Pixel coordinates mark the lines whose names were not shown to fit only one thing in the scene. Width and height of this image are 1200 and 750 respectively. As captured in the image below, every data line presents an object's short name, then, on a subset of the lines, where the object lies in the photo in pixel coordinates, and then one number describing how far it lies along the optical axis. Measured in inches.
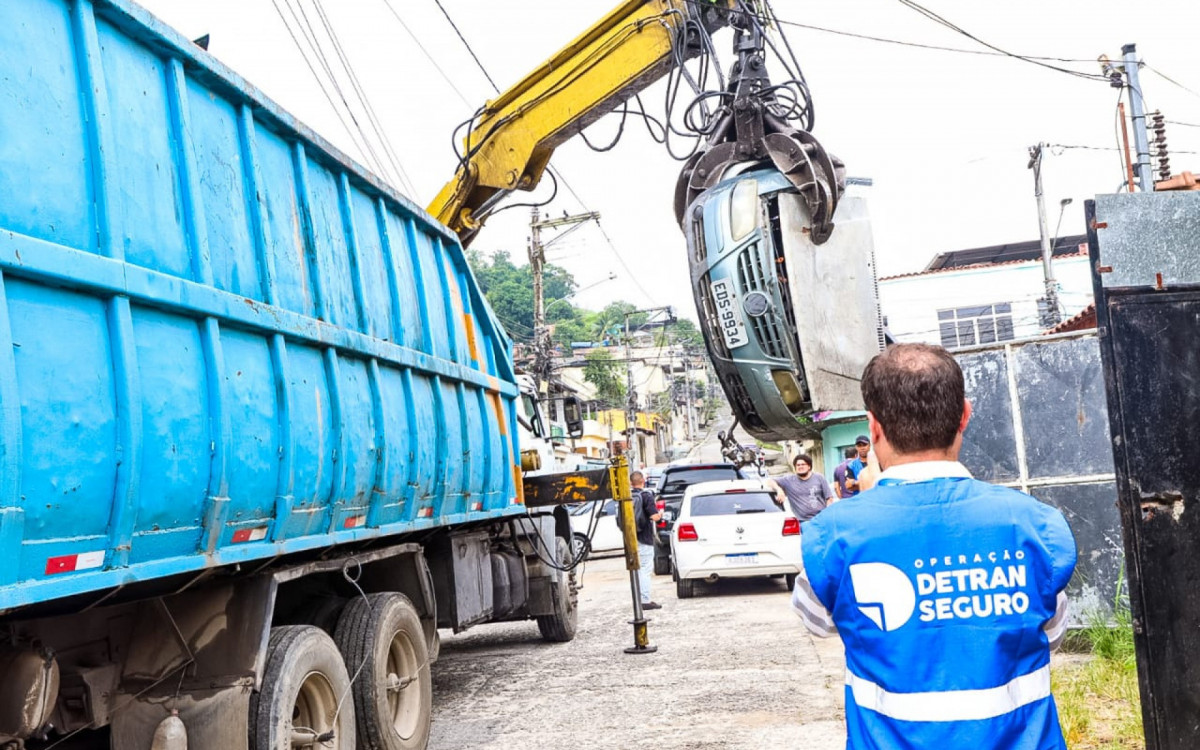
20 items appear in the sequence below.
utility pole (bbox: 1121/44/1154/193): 484.1
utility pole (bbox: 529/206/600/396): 1416.1
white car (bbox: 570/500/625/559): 852.6
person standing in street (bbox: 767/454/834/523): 486.9
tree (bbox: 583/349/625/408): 2465.6
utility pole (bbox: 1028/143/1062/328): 1042.1
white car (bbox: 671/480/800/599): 518.3
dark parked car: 655.8
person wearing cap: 410.3
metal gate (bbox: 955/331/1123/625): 312.0
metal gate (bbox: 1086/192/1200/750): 154.0
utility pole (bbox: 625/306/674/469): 2114.8
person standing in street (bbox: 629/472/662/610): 495.4
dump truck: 130.0
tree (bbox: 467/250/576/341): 2618.1
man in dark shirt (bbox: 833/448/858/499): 448.1
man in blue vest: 85.0
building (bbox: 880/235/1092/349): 1294.3
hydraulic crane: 301.3
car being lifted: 286.0
